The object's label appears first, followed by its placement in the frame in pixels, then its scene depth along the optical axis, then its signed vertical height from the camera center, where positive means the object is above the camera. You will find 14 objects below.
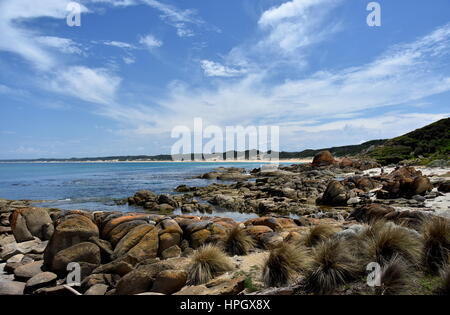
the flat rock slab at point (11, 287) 6.33 -3.05
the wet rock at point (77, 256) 7.42 -2.71
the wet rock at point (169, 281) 5.92 -2.70
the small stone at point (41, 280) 6.68 -3.01
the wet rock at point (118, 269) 6.92 -2.80
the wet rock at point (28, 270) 7.38 -3.07
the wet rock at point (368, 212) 12.29 -2.66
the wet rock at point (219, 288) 5.46 -2.68
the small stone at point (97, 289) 6.07 -2.95
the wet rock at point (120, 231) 8.78 -2.39
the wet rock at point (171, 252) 8.44 -2.95
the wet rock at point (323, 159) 66.50 -0.85
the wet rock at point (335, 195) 21.31 -3.13
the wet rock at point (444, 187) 20.49 -2.40
